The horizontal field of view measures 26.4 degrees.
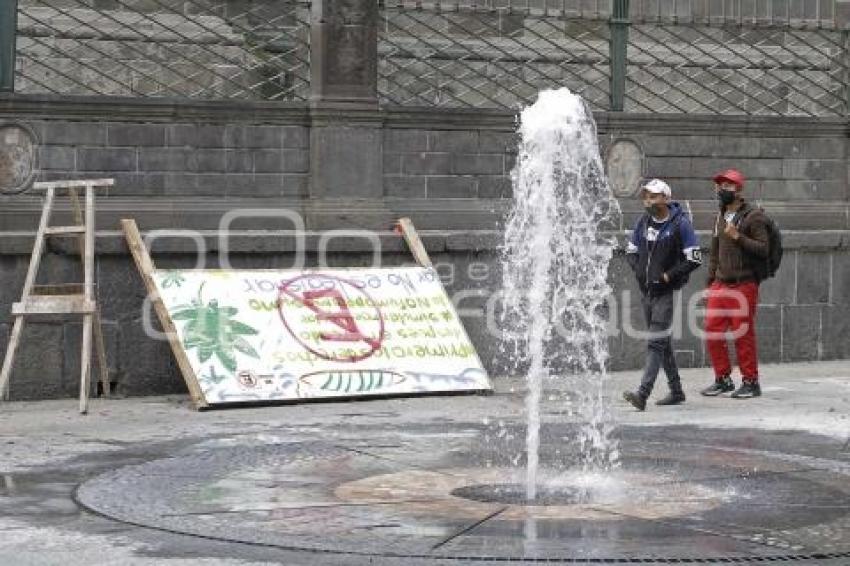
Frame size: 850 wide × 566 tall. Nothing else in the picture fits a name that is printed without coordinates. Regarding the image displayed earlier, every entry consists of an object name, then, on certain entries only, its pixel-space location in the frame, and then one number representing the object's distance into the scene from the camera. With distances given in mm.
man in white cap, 13555
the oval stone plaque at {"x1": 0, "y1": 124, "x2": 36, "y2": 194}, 14641
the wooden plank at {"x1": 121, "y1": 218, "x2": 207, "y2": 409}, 13422
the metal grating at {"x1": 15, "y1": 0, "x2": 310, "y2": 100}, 17859
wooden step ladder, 13148
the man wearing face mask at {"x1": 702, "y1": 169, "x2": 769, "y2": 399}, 14477
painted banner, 13750
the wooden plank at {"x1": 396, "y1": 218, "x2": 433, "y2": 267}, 15469
